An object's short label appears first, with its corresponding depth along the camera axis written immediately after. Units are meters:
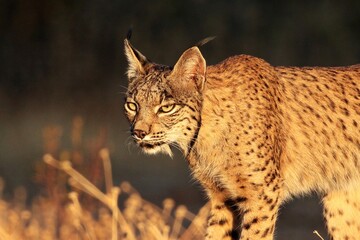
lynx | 18.92
